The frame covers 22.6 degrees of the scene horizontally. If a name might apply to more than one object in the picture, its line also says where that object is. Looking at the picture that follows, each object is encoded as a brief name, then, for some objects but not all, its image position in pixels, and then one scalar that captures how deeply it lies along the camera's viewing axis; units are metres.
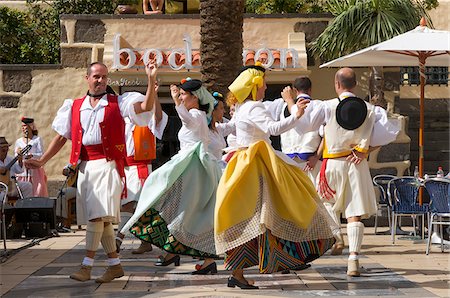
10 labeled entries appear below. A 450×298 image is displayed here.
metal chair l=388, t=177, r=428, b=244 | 13.25
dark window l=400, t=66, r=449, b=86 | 21.97
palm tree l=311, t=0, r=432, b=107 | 18.11
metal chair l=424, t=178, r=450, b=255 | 11.57
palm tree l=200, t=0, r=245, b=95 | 15.01
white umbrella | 13.20
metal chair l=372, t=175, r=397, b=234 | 14.53
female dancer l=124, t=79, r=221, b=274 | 9.50
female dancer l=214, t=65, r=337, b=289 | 8.82
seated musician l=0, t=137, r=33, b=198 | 15.38
